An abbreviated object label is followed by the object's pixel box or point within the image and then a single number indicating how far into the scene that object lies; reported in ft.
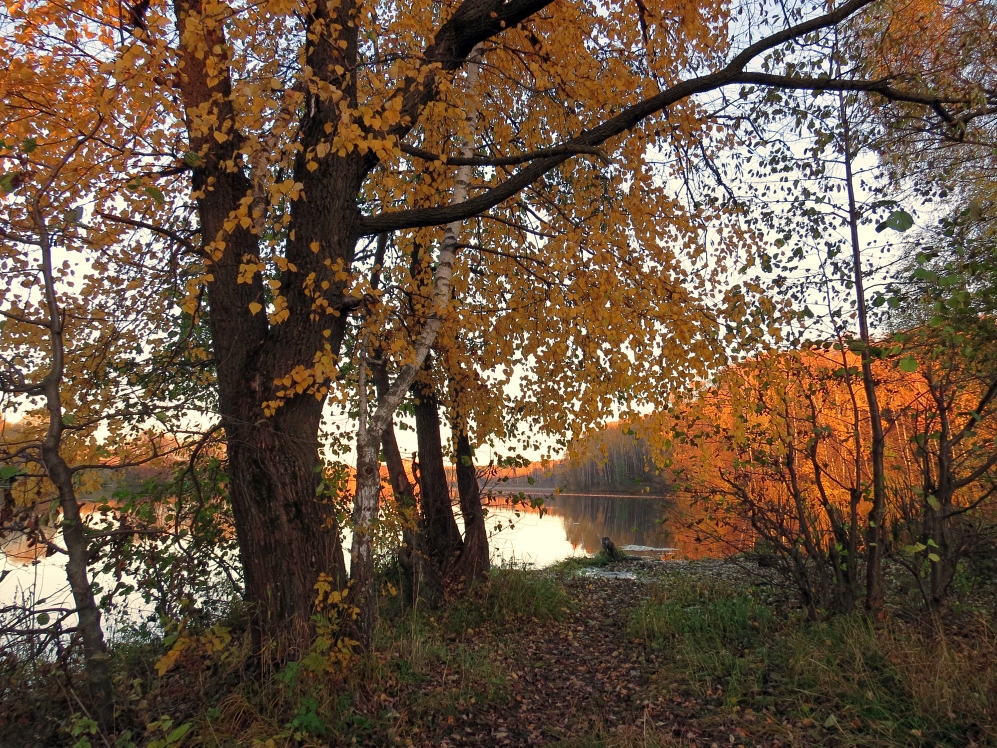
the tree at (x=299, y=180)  12.71
